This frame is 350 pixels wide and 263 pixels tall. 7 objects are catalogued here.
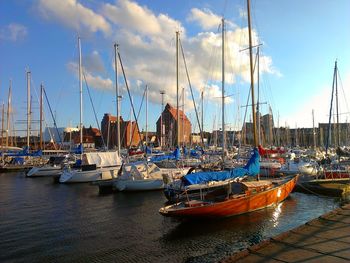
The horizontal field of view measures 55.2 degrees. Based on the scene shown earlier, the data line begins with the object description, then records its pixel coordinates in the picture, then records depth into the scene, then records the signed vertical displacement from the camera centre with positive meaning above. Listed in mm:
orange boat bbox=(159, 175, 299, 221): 18812 -3381
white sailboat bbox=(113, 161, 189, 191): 33250 -3024
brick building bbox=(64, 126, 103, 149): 151775 +5629
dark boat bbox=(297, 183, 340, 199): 28825 -4093
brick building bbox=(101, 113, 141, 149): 141688 +7092
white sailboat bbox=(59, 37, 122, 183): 41031 -2613
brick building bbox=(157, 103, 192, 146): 124388 +12602
